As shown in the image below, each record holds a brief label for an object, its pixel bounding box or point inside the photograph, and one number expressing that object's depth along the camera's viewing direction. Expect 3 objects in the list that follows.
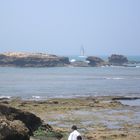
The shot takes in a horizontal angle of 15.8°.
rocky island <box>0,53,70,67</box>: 191.38
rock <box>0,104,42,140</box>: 22.61
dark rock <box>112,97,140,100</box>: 58.56
